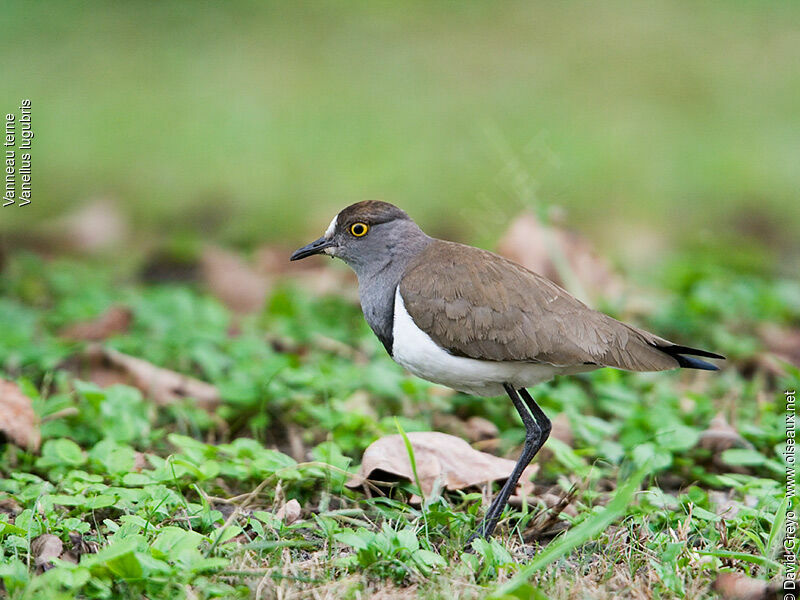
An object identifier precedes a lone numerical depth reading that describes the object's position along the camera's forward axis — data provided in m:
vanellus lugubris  7.68
